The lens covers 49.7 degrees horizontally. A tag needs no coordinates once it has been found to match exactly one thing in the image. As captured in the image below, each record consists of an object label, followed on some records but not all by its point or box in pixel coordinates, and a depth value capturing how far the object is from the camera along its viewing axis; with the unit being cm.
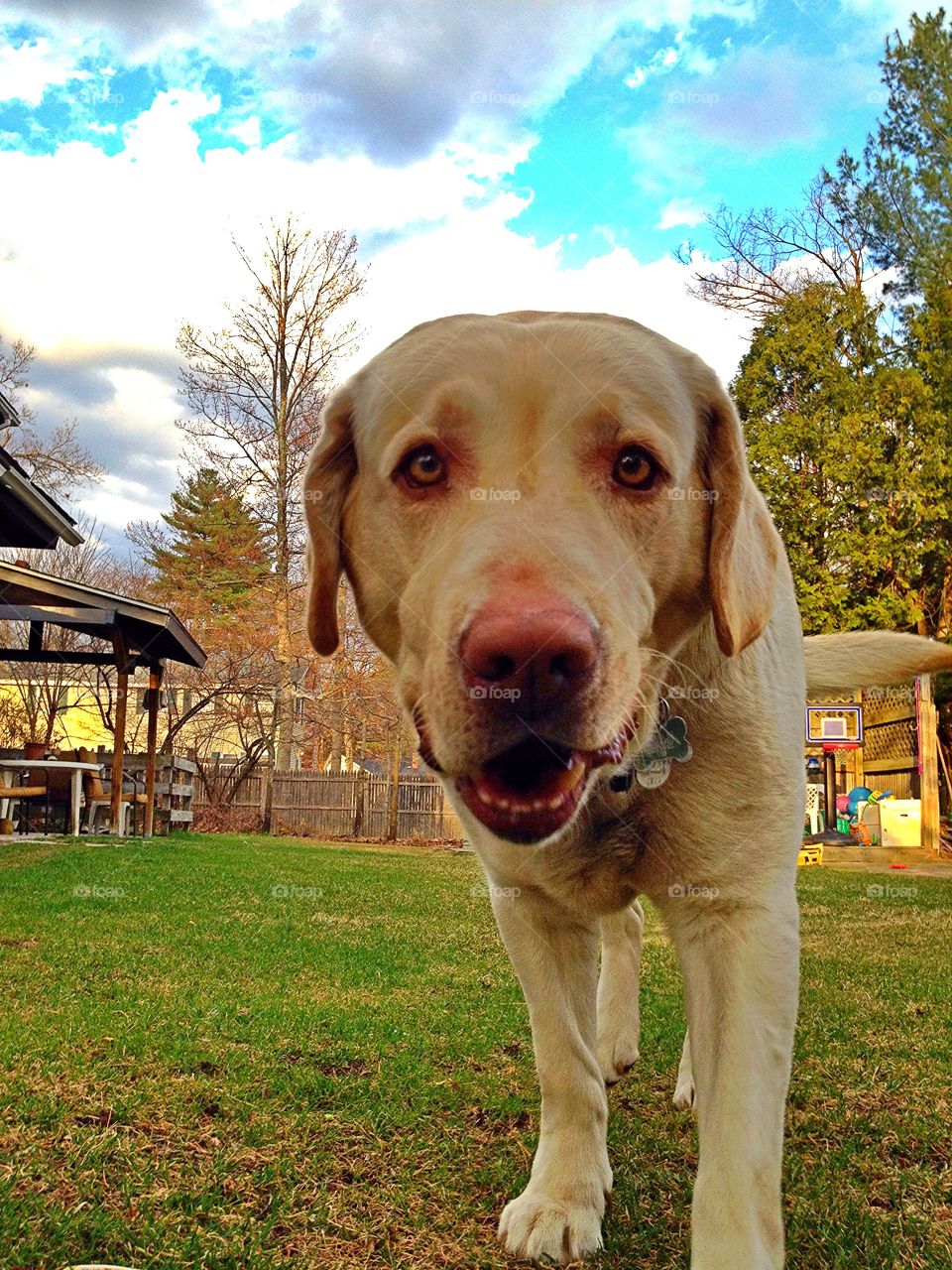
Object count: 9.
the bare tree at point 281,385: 2350
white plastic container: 1549
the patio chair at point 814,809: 1598
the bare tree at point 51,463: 2219
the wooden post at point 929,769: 1534
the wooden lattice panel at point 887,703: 1670
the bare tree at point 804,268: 2017
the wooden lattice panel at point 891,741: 1666
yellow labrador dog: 192
